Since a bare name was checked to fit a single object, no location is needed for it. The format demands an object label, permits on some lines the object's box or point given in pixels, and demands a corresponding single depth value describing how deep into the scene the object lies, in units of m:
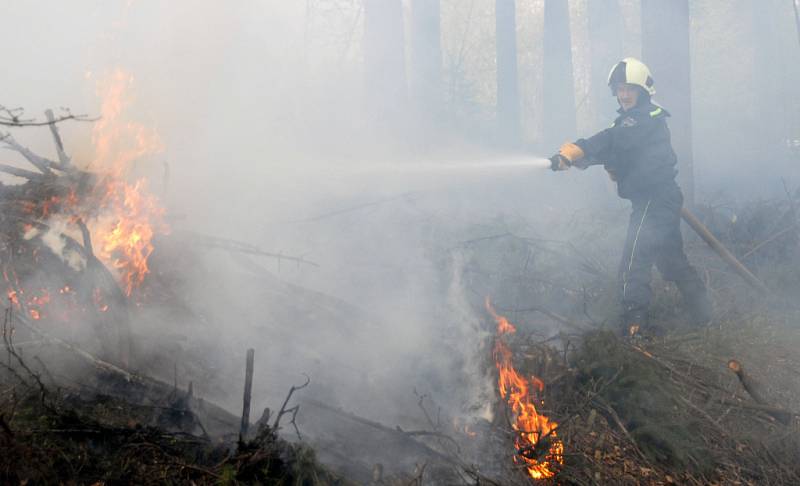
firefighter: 5.88
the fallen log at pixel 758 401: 4.00
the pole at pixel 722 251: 6.36
